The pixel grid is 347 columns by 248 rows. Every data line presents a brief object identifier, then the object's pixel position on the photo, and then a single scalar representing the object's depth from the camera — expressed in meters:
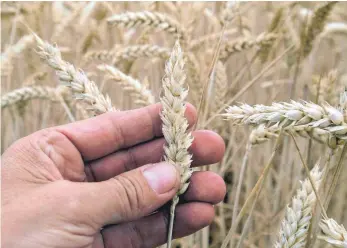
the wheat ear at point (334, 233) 0.37
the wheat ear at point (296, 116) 0.37
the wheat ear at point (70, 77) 0.46
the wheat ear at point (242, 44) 0.61
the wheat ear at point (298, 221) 0.40
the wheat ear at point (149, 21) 0.57
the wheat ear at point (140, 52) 0.61
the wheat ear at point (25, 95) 0.60
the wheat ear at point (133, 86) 0.52
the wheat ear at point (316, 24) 0.57
